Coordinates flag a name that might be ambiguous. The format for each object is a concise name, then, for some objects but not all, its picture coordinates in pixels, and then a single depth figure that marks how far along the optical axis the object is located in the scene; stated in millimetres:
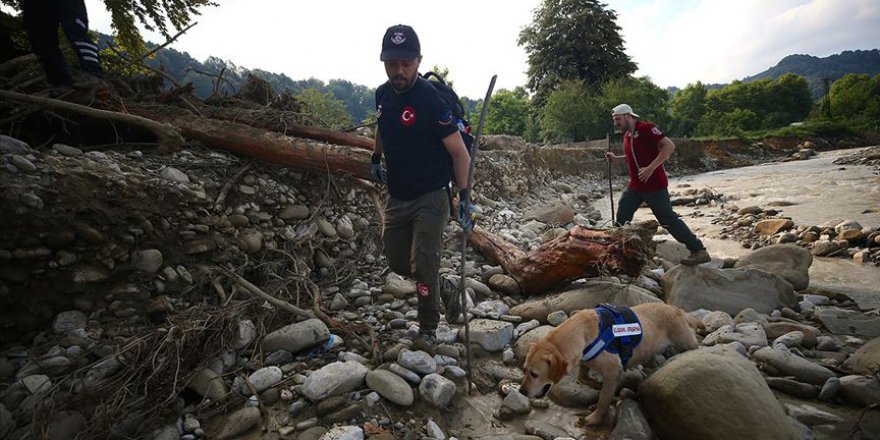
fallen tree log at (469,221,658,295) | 3744
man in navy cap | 2881
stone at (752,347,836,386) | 2717
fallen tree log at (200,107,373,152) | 5219
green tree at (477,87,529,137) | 41719
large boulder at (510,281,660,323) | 3996
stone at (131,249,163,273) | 3232
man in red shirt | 4676
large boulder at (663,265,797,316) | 4176
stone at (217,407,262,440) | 2312
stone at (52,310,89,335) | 2807
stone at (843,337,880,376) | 2676
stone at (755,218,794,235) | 7969
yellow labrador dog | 2514
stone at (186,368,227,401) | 2605
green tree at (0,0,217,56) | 6973
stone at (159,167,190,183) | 3818
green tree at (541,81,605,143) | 31000
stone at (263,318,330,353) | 3121
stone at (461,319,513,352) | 3467
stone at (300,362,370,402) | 2547
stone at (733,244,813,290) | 4863
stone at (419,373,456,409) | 2607
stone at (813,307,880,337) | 3553
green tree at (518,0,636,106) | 36906
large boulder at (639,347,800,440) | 2051
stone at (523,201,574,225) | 8578
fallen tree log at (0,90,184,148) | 3654
